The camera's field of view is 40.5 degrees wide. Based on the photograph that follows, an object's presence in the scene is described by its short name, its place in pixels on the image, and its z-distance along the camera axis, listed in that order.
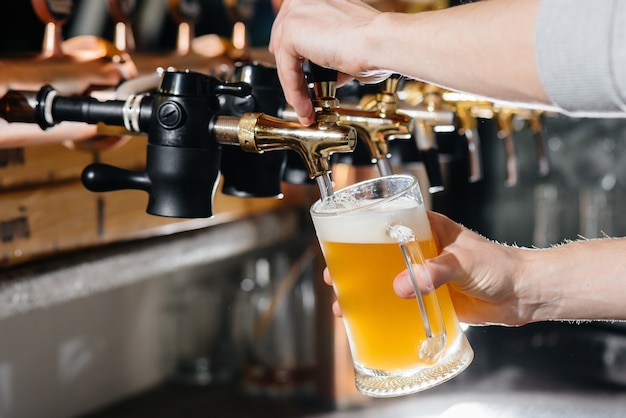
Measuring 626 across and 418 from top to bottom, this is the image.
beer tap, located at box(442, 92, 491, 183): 1.39
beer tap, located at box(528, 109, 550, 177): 1.77
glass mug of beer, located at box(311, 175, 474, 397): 0.87
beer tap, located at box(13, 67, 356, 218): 0.89
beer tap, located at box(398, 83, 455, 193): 1.24
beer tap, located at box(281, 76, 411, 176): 1.06
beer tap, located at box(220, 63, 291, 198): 1.04
